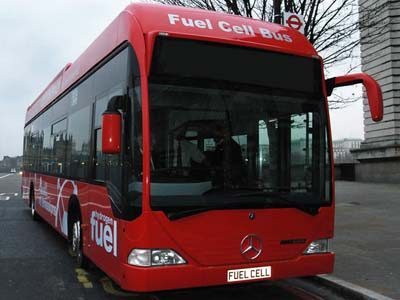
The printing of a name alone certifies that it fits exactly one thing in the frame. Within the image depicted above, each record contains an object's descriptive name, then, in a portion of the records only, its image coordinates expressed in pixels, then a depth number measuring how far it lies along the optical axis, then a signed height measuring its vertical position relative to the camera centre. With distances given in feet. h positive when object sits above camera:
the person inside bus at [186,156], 15.56 +0.34
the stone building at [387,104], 74.64 +9.57
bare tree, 41.60 +12.98
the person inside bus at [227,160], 15.99 +0.22
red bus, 15.23 +0.48
